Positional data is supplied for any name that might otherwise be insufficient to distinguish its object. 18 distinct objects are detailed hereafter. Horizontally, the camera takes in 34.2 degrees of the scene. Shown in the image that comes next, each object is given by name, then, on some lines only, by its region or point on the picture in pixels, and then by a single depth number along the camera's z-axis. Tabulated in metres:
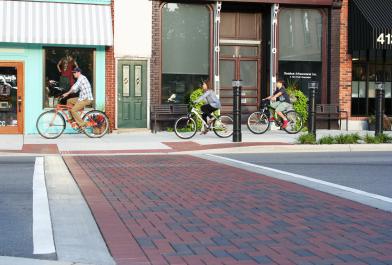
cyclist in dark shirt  20.05
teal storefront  19.75
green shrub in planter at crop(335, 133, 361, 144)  16.77
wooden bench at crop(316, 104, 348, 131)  22.45
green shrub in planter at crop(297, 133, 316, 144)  16.63
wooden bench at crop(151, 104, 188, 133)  20.92
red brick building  21.06
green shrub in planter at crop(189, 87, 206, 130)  20.73
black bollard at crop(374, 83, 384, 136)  17.47
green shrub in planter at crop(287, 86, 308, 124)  21.72
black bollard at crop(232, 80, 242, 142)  16.97
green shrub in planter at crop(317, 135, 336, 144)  16.57
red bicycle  18.53
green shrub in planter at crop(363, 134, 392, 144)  16.94
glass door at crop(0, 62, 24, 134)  20.22
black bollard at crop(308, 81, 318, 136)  17.01
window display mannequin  20.59
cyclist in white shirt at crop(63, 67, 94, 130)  18.36
